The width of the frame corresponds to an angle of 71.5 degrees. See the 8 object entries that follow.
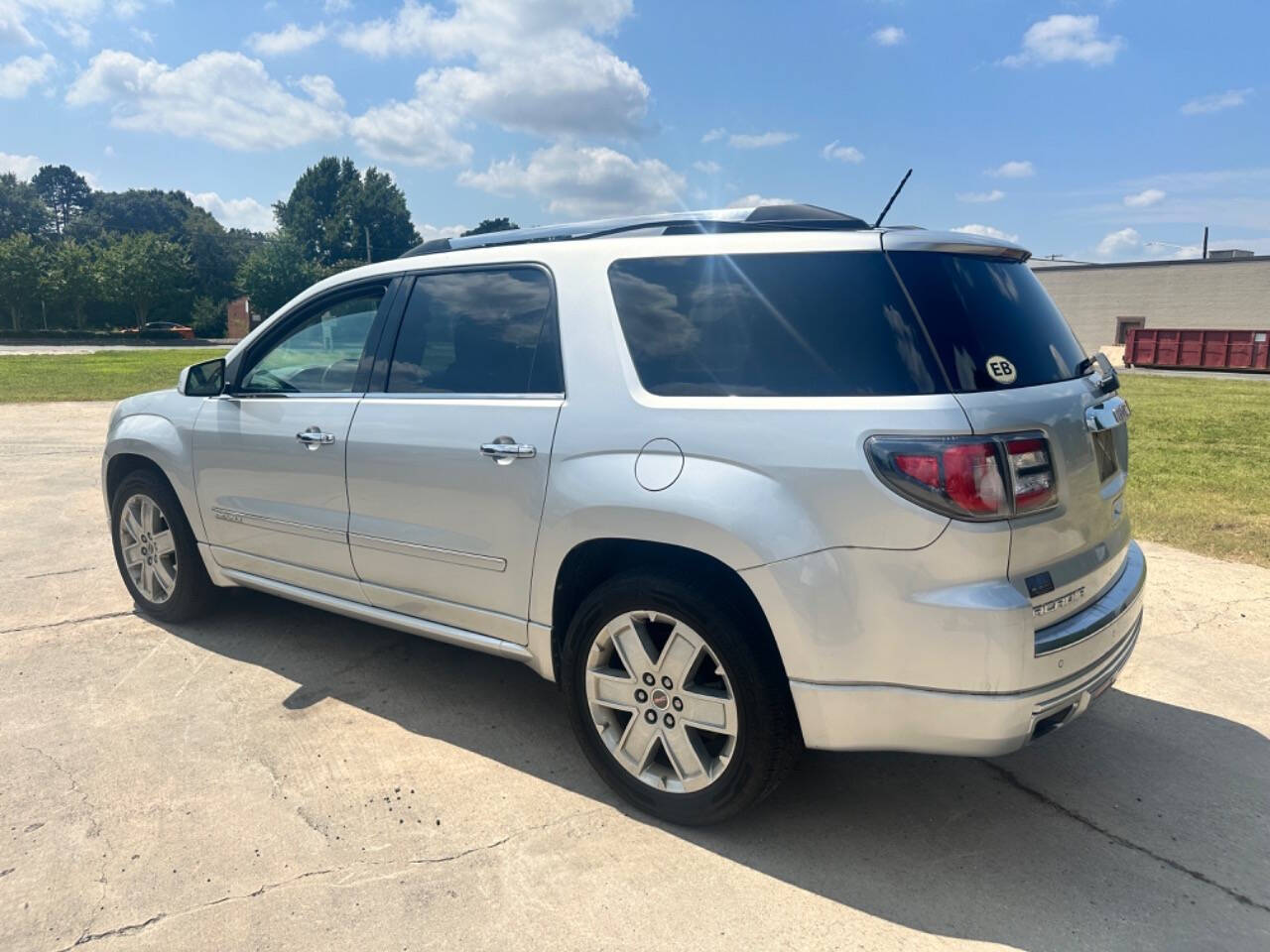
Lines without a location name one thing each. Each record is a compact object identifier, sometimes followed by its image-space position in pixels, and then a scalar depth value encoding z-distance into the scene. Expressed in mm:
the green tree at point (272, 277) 69750
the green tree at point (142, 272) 61094
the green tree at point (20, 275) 56250
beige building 38781
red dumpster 32594
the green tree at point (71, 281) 58469
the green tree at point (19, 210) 110125
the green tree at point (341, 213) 106625
